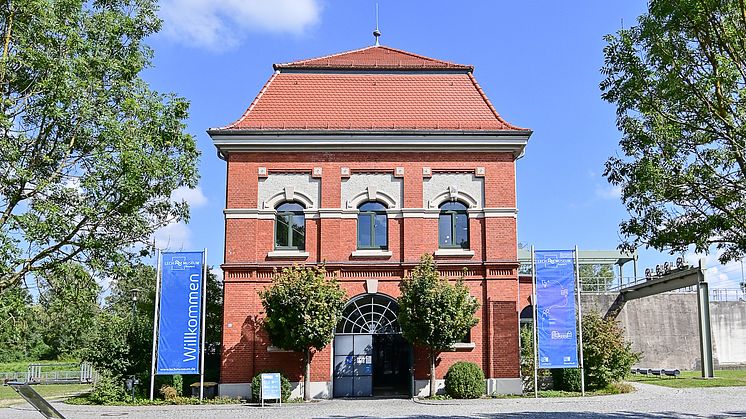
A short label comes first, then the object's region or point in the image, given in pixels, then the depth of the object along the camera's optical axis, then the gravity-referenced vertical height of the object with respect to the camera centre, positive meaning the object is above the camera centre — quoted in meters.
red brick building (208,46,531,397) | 24.12 +3.21
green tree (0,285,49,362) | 12.08 +0.09
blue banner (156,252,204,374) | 23.19 +0.23
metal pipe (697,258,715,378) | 32.72 -0.21
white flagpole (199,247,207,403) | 23.19 -0.55
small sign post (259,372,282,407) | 22.05 -1.95
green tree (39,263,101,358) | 13.05 +0.45
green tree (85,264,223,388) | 24.17 -0.90
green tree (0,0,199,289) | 12.36 +3.21
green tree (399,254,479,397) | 22.36 +0.28
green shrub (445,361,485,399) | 23.02 -1.88
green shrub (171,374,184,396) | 23.59 -2.03
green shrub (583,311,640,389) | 24.62 -1.08
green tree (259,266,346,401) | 22.17 +0.31
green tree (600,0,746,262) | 10.97 +3.15
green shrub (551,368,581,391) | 24.27 -1.92
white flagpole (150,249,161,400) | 23.16 +0.07
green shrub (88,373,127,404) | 23.22 -2.24
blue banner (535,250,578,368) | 23.52 +0.36
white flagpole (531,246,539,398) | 23.18 -0.73
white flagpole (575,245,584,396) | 23.48 -0.27
